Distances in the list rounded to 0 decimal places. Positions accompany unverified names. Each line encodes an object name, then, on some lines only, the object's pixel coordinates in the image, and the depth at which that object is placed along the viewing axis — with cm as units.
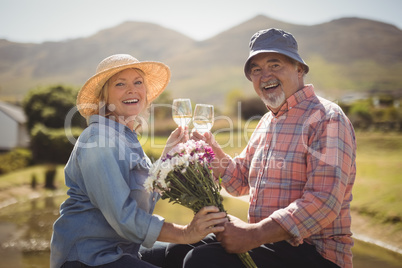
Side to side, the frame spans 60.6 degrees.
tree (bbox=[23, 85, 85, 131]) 1802
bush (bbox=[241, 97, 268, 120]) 2178
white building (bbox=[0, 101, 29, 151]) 1692
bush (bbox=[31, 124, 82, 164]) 1483
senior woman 225
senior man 245
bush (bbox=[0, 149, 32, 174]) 1479
